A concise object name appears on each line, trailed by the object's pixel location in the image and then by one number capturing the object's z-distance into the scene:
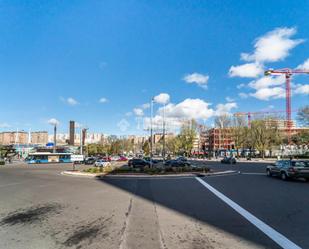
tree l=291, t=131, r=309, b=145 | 47.96
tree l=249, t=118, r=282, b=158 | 59.25
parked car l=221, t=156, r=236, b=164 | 40.96
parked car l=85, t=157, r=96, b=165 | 45.67
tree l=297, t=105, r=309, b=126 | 43.10
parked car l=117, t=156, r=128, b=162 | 55.59
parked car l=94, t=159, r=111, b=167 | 33.72
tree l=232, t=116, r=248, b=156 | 61.97
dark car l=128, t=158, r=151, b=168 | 31.73
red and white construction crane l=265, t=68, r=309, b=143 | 66.74
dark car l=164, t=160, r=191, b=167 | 29.67
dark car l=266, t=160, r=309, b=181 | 15.64
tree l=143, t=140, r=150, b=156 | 90.27
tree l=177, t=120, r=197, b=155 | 67.84
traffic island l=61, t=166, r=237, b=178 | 19.25
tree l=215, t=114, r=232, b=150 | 67.31
